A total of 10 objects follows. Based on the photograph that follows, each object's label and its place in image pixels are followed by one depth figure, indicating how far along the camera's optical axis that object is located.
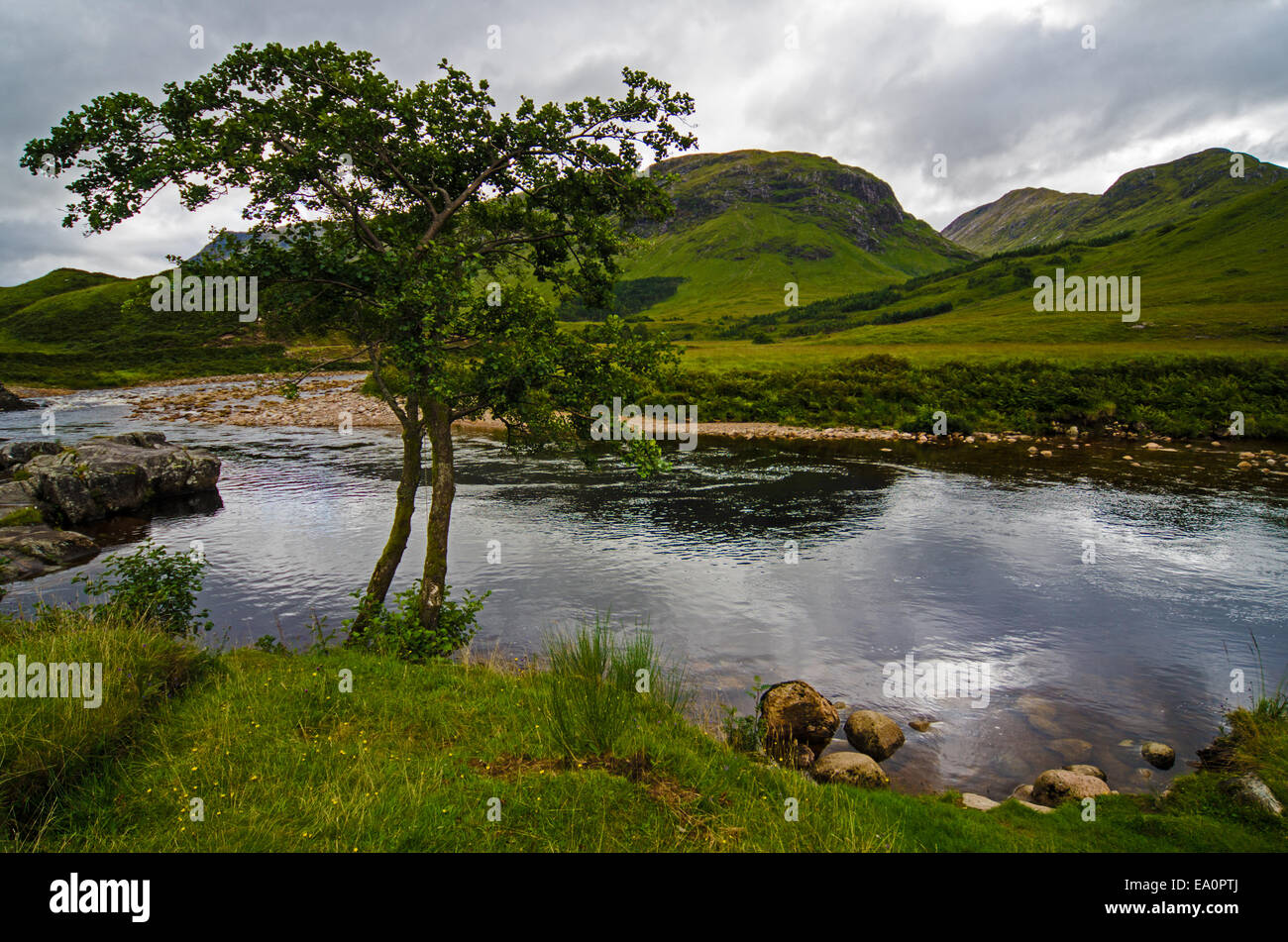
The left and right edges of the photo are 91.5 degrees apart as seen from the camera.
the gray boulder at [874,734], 12.11
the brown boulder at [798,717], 12.25
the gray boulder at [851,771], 10.65
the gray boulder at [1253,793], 8.29
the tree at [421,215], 11.84
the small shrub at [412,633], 13.16
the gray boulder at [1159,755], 11.59
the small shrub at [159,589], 14.48
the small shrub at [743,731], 11.17
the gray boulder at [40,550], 20.77
